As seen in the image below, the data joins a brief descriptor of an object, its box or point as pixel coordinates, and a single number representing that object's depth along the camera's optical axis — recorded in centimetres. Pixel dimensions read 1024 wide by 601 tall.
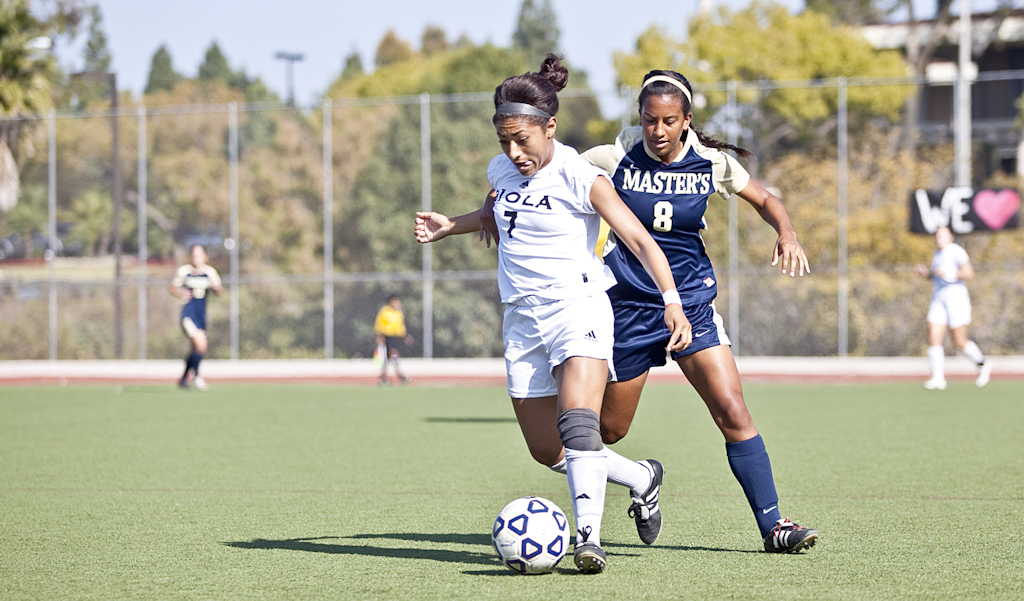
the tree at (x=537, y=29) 9306
